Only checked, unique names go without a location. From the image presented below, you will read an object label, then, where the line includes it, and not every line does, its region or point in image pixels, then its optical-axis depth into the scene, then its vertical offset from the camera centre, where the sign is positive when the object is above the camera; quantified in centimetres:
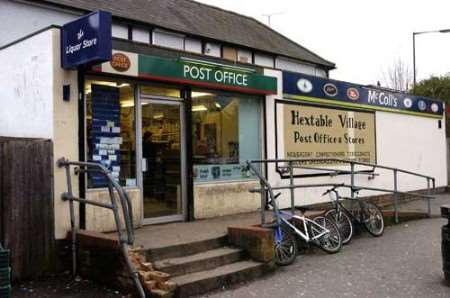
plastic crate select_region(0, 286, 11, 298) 489 -122
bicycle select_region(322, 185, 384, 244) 883 -112
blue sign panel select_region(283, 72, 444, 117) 1109 +141
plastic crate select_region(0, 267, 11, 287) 490 -109
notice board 1098 +47
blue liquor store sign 649 +151
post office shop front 782 +43
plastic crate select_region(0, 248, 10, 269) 490 -91
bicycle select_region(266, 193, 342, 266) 751 -118
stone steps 623 -139
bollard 642 -118
